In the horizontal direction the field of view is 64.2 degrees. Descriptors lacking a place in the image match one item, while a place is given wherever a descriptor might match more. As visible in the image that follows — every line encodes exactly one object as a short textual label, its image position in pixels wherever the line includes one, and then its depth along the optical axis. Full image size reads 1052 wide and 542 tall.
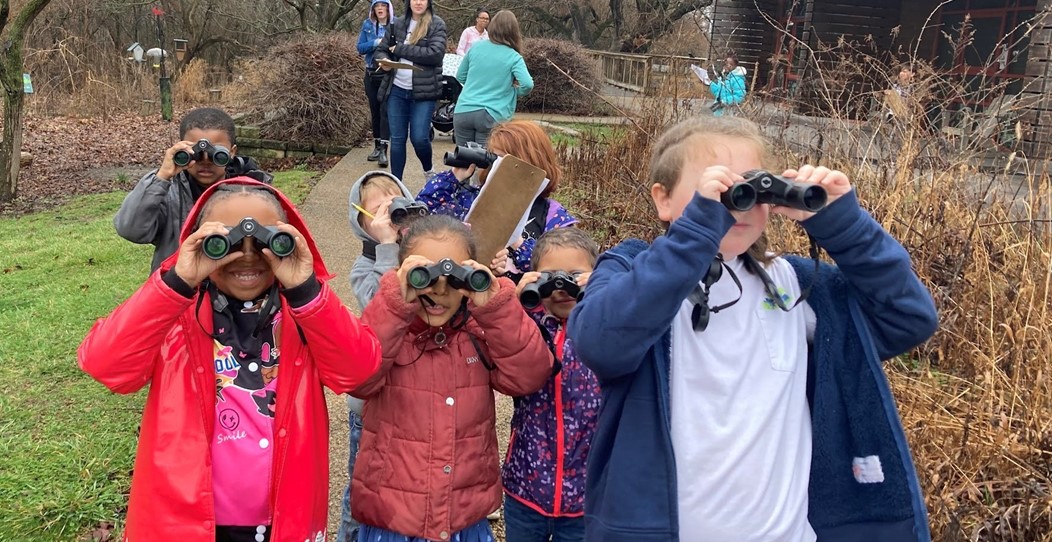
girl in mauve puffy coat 2.20
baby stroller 10.62
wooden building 14.87
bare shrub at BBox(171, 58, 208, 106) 21.06
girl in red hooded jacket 1.97
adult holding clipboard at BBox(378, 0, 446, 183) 7.43
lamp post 17.47
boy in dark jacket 3.11
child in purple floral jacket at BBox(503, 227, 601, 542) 2.38
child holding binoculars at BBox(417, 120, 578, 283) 3.20
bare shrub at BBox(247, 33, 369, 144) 11.70
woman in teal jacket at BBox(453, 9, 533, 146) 6.79
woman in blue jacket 9.66
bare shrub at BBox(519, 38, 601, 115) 16.70
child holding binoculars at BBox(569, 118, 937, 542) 1.60
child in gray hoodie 2.67
